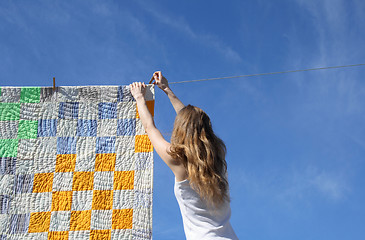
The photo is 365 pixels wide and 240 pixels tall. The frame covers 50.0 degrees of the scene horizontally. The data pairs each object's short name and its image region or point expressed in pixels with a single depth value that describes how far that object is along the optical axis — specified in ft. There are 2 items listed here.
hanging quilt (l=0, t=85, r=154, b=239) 7.67
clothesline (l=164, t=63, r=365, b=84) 8.47
